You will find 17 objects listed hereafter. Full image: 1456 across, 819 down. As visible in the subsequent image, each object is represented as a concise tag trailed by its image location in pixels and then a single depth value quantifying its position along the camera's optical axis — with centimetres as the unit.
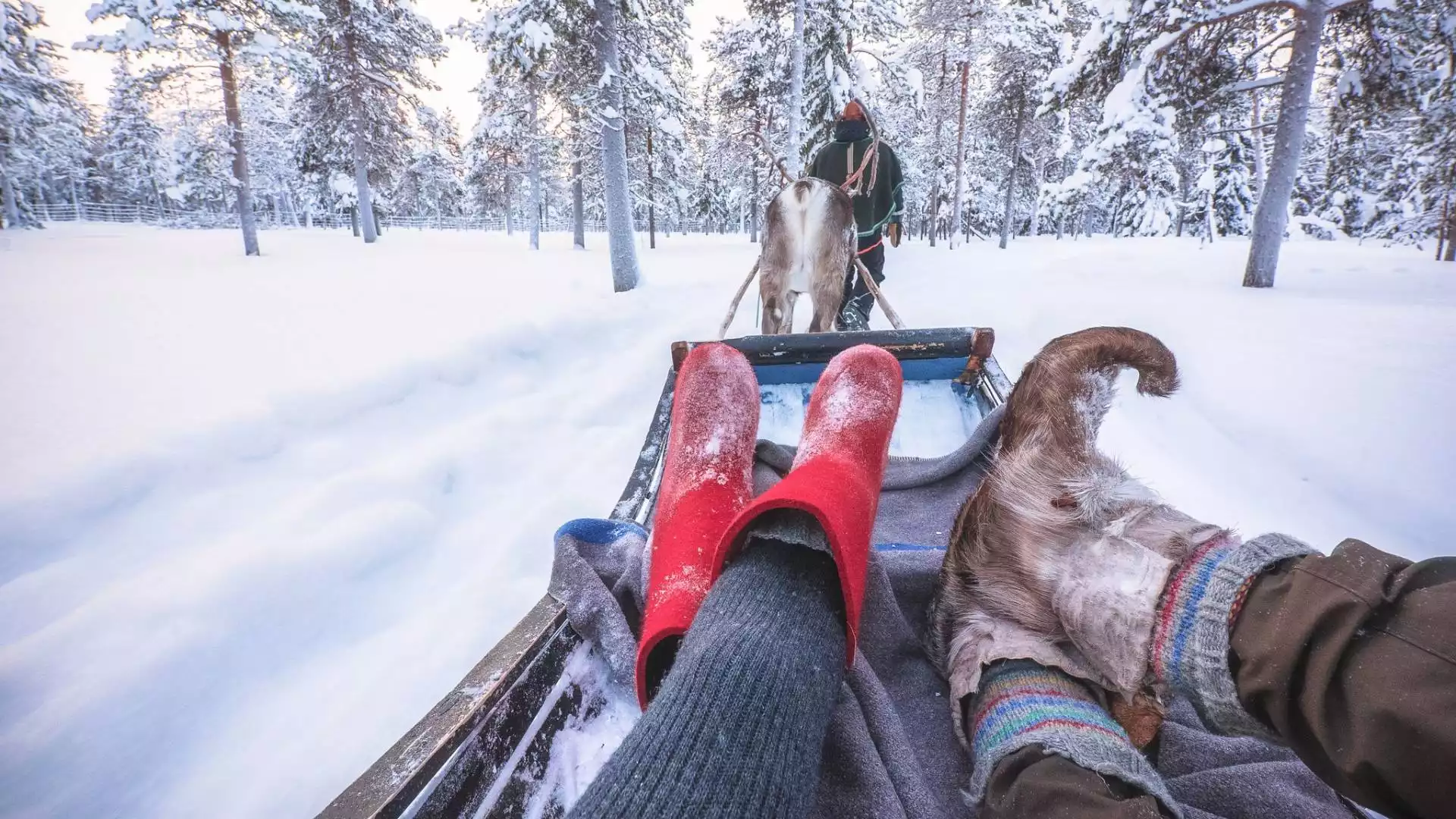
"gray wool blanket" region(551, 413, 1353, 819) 100
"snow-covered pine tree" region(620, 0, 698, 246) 966
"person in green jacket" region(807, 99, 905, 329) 493
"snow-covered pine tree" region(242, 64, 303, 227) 1271
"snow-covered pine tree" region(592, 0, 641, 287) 835
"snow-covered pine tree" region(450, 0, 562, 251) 755
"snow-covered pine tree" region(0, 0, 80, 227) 945
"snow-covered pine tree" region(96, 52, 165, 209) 3378
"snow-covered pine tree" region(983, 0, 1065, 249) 1723
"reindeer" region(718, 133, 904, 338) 411
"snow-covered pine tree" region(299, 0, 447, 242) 1438
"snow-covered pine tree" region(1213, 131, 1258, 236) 1852
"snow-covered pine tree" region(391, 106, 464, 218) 1691
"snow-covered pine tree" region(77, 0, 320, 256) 976
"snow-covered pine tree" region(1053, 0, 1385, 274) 692
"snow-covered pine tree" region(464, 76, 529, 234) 1617
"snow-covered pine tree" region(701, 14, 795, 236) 1294
